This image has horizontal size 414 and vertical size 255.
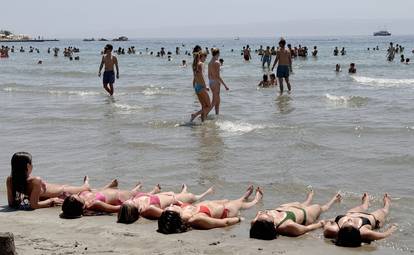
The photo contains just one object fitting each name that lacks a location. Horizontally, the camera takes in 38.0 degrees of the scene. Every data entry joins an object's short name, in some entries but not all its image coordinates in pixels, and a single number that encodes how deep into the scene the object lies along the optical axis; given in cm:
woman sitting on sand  627
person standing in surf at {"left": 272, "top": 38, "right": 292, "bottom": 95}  1669
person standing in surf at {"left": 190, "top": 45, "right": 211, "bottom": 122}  1170
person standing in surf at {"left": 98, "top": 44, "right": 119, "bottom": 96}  1609
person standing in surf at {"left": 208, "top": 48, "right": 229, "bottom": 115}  1234
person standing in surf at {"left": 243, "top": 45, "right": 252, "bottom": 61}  3834
